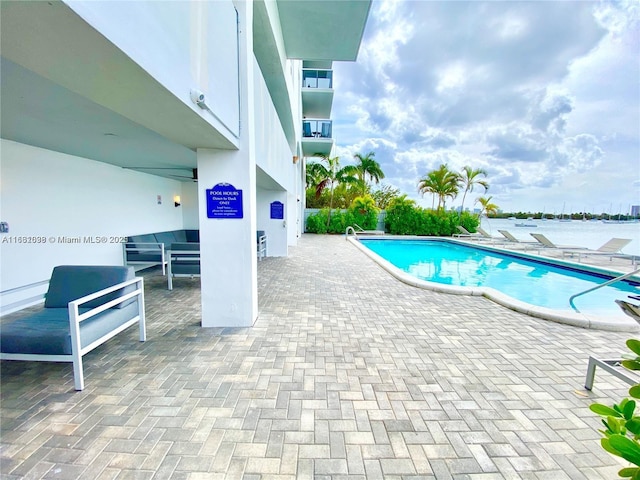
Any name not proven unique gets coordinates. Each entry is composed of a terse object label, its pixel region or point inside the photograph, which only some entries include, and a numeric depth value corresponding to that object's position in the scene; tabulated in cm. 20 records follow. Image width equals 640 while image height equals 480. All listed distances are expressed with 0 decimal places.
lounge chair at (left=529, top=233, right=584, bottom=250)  1262
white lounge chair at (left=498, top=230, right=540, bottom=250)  1416
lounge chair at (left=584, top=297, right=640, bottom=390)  254
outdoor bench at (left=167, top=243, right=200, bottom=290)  595
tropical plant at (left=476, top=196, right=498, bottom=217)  2242
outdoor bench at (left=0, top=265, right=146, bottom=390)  258
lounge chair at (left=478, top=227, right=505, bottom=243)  1576
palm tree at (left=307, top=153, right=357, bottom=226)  1966
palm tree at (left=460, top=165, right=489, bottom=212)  1964
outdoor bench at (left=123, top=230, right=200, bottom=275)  712
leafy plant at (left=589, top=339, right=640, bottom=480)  82
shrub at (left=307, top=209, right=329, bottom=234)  1908
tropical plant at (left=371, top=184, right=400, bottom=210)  2544
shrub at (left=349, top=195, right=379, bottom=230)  1914
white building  158
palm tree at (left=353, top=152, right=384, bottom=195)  2061
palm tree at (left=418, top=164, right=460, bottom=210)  1947
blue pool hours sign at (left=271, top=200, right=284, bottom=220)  980
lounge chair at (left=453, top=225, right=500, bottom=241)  1662
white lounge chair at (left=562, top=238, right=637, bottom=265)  1036
